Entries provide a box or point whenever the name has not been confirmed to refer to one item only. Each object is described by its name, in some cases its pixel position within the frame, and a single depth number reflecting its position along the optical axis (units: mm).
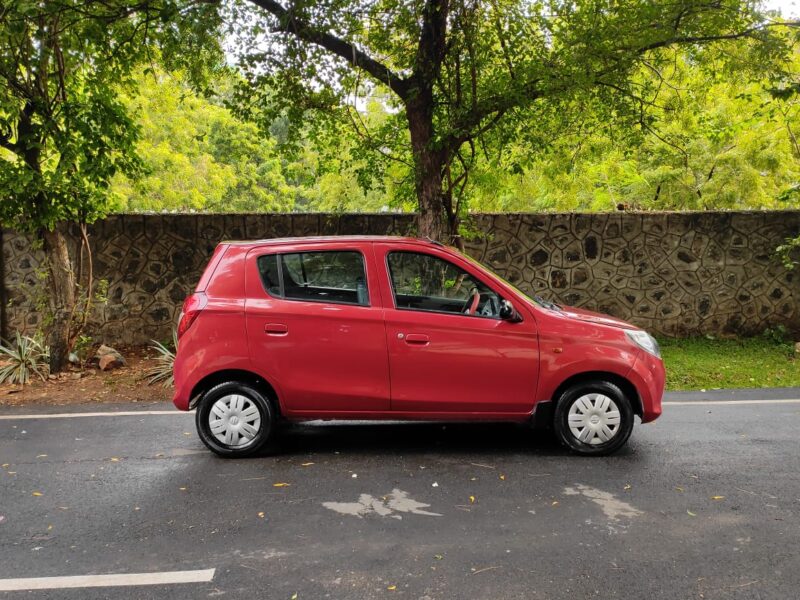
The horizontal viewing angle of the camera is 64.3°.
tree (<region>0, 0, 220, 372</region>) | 7668
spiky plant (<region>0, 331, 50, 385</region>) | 8383
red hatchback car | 5277
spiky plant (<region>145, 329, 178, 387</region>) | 8382
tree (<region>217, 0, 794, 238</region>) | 7309
